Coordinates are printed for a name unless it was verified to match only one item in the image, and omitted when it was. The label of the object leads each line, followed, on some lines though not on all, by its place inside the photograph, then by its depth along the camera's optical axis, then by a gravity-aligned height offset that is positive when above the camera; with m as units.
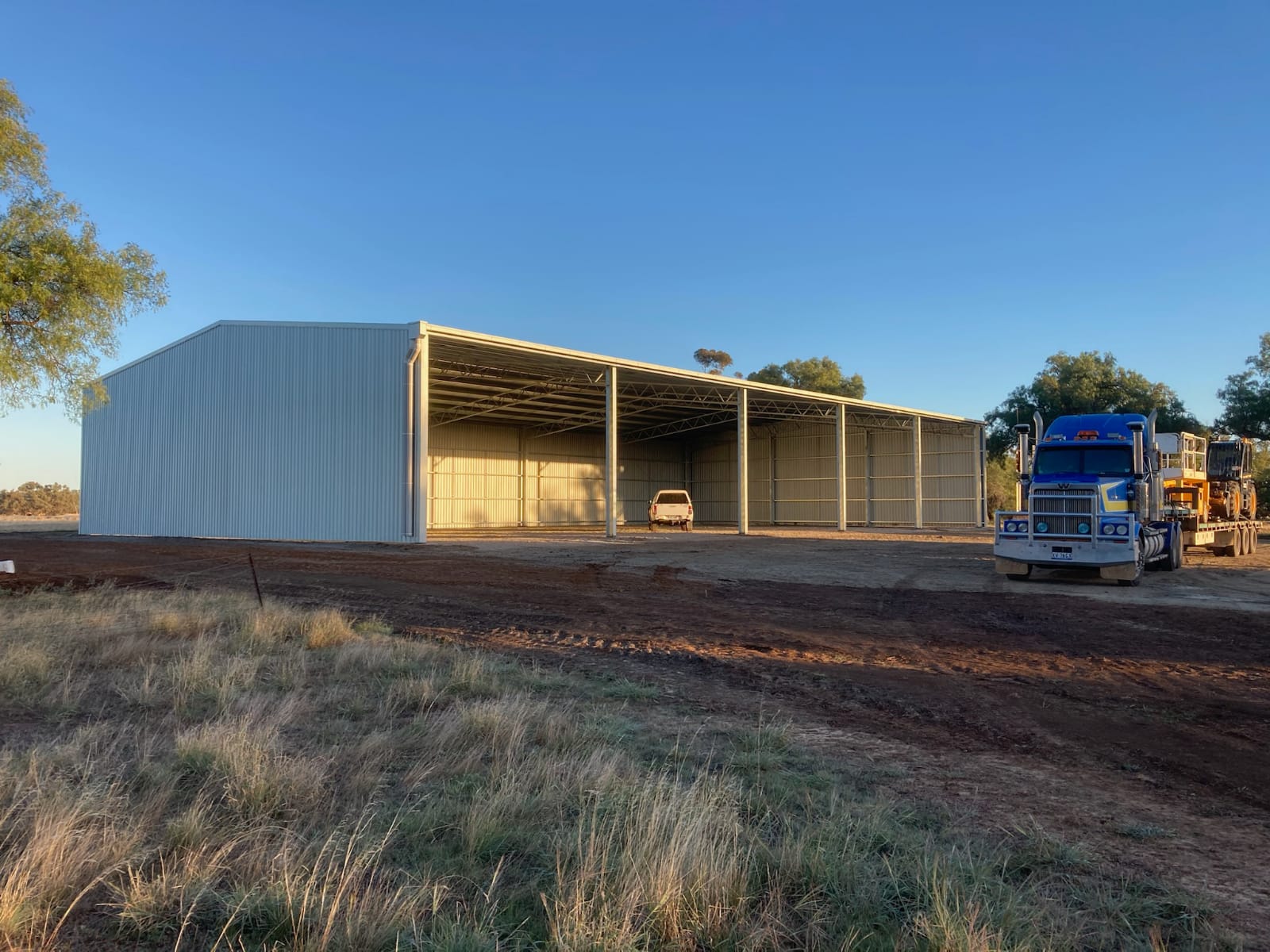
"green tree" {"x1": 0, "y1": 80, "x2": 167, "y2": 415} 14.90 +4.35
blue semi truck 17.94 +0.09
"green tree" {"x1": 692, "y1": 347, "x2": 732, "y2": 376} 104.25 +19.49
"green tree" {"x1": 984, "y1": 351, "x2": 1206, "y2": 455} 51.50 +7.54
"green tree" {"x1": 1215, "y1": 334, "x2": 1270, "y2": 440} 47.09 +6.15
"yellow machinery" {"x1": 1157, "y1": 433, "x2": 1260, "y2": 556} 24.45 +0.48
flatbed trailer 24.52 -0.94
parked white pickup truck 48.25 -0.37
